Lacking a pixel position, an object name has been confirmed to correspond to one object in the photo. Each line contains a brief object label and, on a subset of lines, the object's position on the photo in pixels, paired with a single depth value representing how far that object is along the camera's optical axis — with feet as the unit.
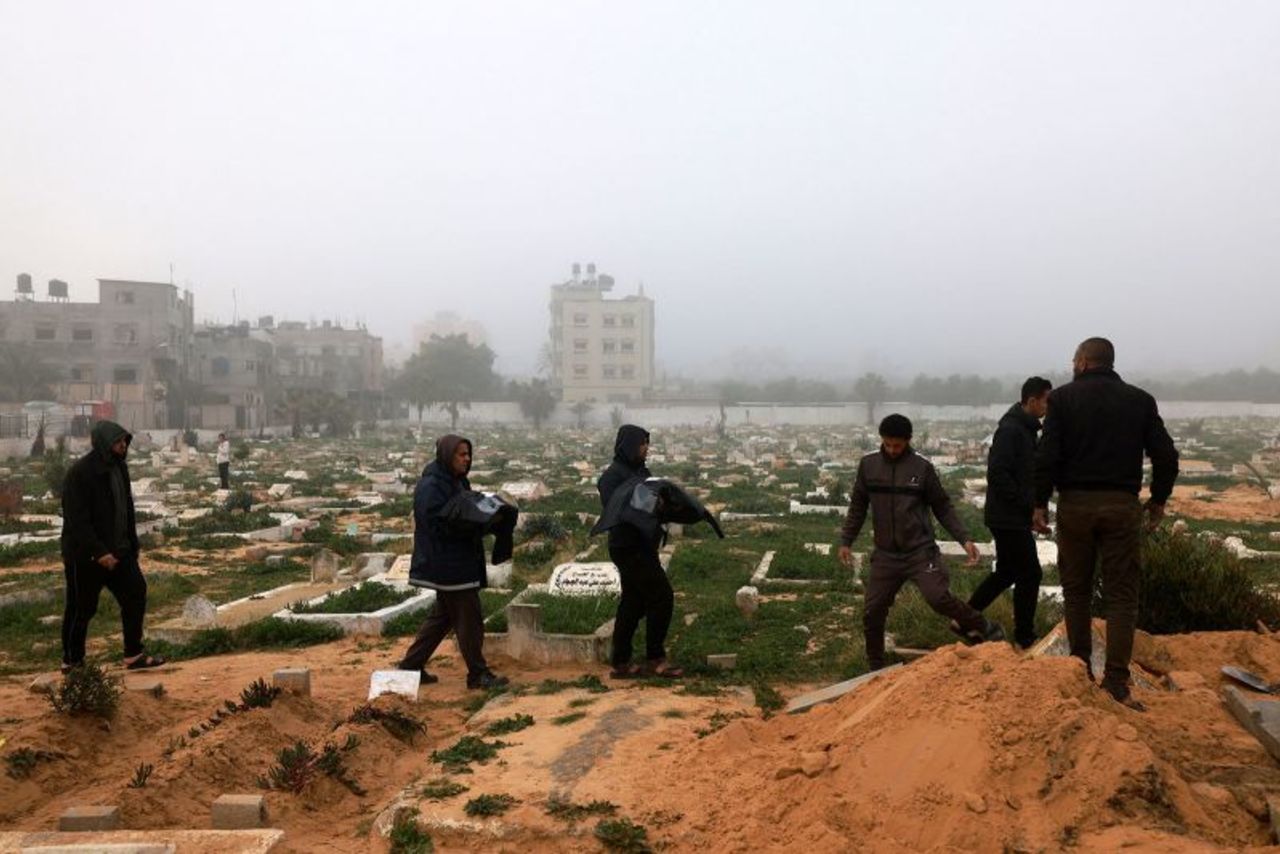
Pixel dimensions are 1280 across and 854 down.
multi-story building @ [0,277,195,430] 172.55
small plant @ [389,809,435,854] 12.59
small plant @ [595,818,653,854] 12.15
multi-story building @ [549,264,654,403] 292.61
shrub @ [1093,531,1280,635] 20.72
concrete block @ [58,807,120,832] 12.65
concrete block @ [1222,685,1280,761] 13.12
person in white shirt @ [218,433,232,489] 70.38
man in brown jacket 18.67
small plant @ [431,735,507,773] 15.28
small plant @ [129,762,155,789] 14.12
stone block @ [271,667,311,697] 18.81
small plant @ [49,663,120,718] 16.97
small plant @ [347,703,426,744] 17.37
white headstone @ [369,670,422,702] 20.06
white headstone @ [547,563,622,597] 30.76
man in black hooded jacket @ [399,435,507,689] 20.74
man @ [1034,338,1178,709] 15.55
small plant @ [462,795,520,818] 13.17
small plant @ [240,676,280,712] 17.61
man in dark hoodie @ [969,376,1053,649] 19.60
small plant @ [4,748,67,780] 15.15
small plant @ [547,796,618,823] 12.98
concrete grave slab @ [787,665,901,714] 16.61
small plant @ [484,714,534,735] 17.17
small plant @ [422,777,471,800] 13.88
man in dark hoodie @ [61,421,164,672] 21.47
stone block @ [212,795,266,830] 13.16
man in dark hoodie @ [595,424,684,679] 20.68
